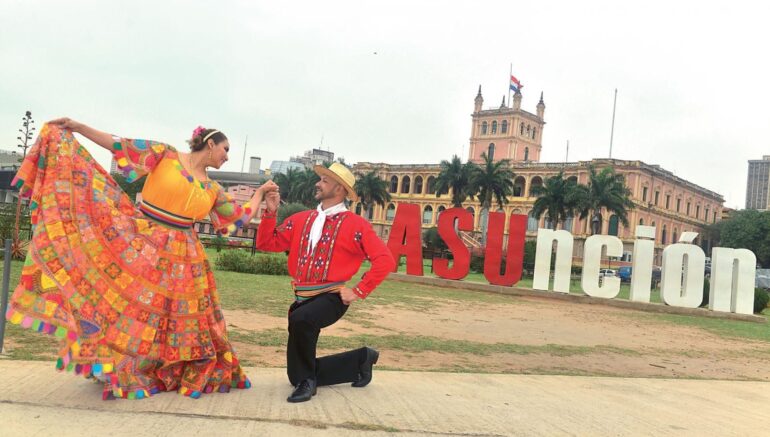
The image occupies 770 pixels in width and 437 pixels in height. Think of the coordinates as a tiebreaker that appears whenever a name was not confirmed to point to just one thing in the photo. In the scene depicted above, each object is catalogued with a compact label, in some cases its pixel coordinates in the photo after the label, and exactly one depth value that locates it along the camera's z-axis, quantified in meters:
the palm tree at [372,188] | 62.81
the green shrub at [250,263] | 19.69
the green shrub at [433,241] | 45.66
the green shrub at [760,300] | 20.19
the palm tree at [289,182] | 67.25
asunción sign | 17.52
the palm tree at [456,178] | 54.81
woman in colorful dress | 3.54
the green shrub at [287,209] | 47.81
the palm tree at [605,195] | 46.62
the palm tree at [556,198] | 47.50
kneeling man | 4.11
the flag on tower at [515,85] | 73.31
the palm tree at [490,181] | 51.75
